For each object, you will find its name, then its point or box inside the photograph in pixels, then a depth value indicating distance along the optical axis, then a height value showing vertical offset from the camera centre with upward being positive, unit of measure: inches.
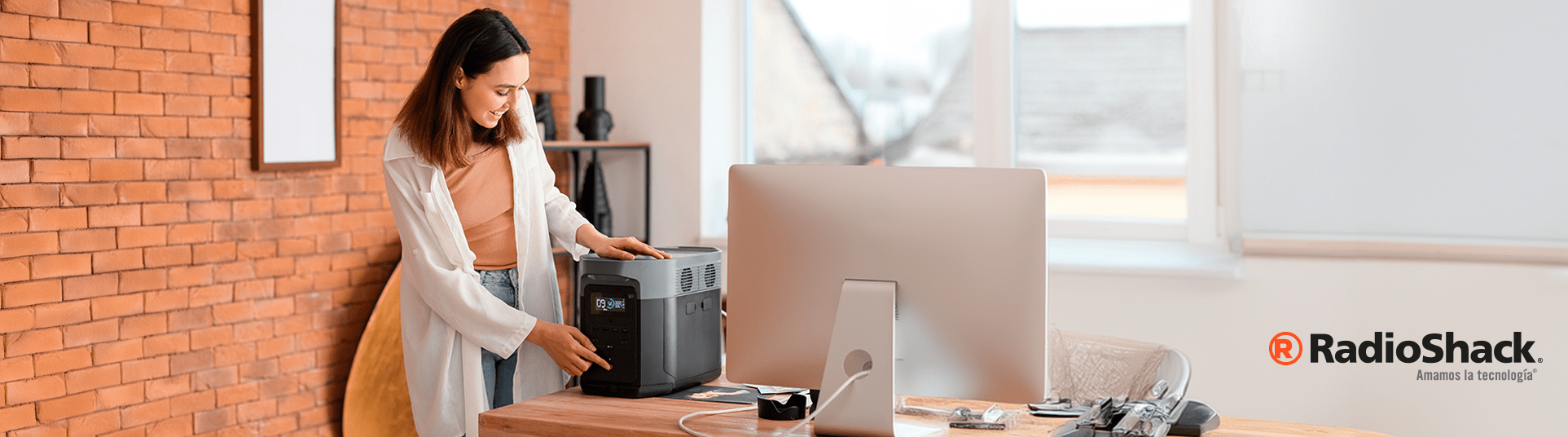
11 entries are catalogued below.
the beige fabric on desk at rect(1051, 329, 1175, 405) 103.8 -13.6
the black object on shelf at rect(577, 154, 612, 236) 162.7 +4.3
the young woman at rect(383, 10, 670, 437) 85.4 -0.9
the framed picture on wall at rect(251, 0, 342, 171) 124.5 +16.7
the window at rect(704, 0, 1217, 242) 143.6 +17.9
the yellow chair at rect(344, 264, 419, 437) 137.6 -19.2
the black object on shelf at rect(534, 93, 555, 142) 160.1 +16.7
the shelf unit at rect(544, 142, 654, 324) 168.6 -4.5
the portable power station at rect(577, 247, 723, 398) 81.3 -7.0
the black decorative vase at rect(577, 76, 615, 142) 163.3 +16.6
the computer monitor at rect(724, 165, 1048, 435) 65.7 -3.2
